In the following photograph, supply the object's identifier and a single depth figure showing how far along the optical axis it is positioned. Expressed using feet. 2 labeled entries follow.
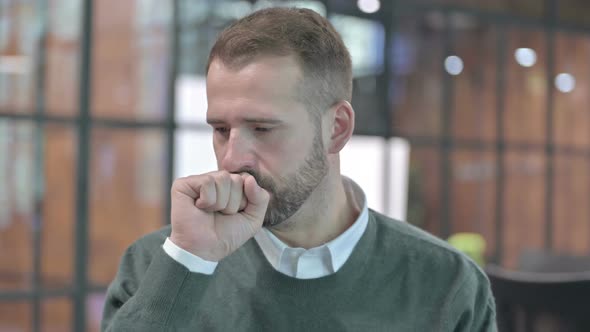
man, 5.49
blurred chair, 6.57
